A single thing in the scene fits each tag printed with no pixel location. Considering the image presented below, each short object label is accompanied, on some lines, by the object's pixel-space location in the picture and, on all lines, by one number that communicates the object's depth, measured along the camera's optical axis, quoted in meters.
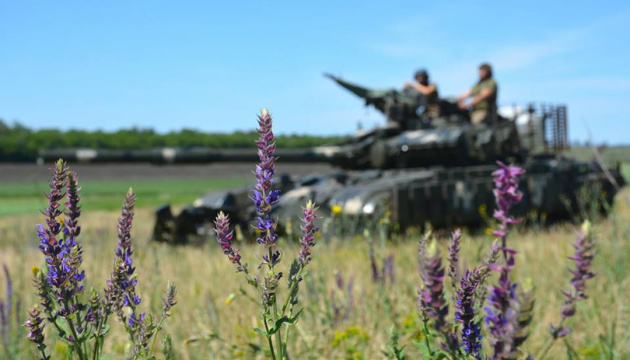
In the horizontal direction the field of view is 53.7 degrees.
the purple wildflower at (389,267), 3.17
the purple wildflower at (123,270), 1.12
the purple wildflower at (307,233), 1.03
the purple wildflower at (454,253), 1.04
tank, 8.27
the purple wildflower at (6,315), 2.38
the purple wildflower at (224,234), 1.04
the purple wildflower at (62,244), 1.02
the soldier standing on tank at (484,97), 10.27
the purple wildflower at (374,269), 2.78
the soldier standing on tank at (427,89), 10.46
